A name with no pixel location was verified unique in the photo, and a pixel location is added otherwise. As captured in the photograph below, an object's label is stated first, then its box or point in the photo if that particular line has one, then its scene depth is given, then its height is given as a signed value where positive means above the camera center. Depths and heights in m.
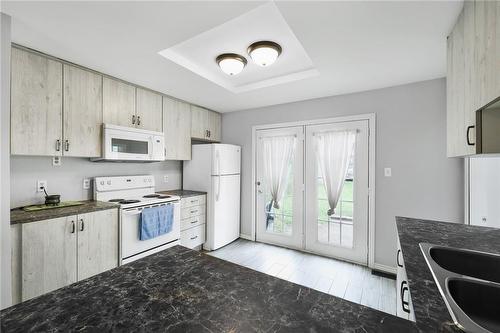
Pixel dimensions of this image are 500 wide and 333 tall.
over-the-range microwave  2.48 +0.25
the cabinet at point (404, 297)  1.22 -0.74
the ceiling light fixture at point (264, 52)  1.94 +1.02
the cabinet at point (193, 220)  3.23 -0.84
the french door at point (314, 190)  3.04 -0.37
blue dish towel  2.52 -0.68
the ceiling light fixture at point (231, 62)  2.16 +1.03
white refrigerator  3.52 -0.30
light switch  2.84 -0.07
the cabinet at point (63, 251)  1.72 -0.76
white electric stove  2.40 -0.46
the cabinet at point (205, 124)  3.72 +0.73
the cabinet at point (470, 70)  0.95 +0.51
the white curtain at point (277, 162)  3.60 +0.06
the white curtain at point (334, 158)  3.10 +0.12
